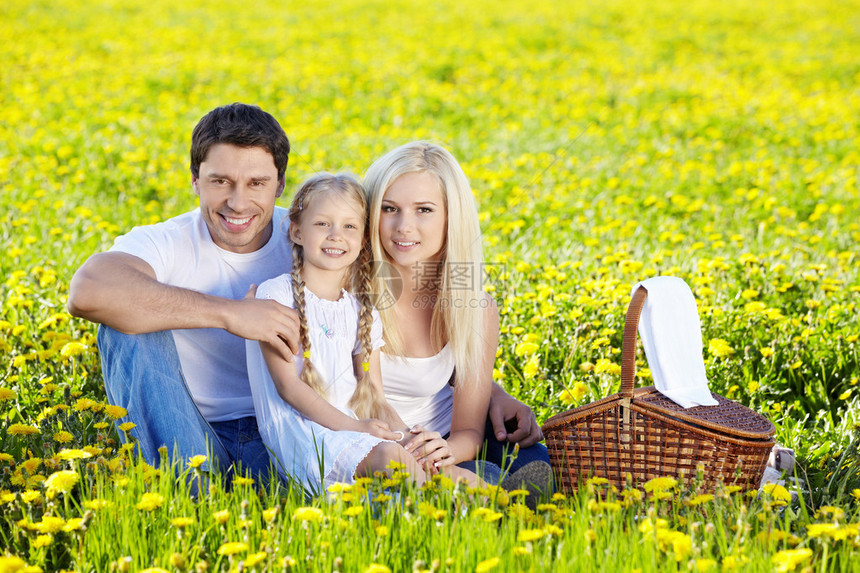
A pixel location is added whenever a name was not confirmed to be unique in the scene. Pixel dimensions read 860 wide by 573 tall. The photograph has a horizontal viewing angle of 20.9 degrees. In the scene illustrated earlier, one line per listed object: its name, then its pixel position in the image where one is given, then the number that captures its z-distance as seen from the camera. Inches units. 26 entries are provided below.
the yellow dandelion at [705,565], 136.1
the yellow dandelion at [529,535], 138.1
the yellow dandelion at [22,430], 149.4
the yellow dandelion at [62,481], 141.6
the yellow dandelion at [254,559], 136.5
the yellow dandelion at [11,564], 135.8
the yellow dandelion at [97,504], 139.9
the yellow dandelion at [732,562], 136.2
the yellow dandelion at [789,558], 135.4
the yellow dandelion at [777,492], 144.1
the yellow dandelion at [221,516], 139.1
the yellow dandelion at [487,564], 135.7
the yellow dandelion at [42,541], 139.1
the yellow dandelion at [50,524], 139.1
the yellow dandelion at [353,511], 140.4
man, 152.1
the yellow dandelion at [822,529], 137.8
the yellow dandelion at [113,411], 150.6
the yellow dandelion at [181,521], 138.9
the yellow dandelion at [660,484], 143.9
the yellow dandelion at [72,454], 143.7
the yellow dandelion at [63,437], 150.7
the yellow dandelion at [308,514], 139.3
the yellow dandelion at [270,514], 139.5
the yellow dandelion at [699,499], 141.7
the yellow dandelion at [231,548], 136.9
